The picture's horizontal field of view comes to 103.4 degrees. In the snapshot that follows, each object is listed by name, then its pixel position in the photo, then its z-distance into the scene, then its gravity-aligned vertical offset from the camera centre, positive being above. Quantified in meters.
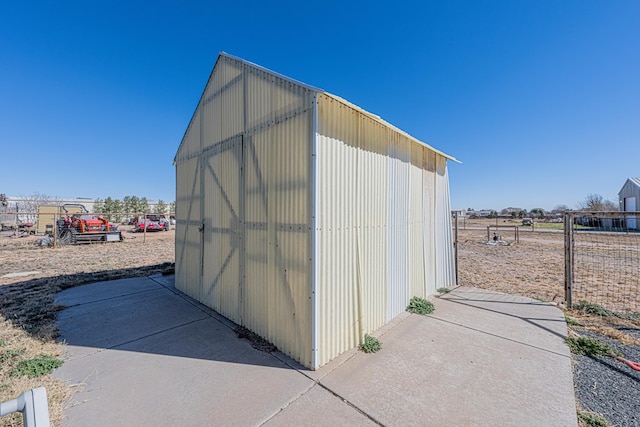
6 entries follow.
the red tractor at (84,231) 12.89 -0.58
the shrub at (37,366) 2.56 -1.56
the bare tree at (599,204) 29.05 +2.11
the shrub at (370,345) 3.12 -1.56
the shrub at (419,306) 4.29 -1.49
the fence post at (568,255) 4.57 -0.62
